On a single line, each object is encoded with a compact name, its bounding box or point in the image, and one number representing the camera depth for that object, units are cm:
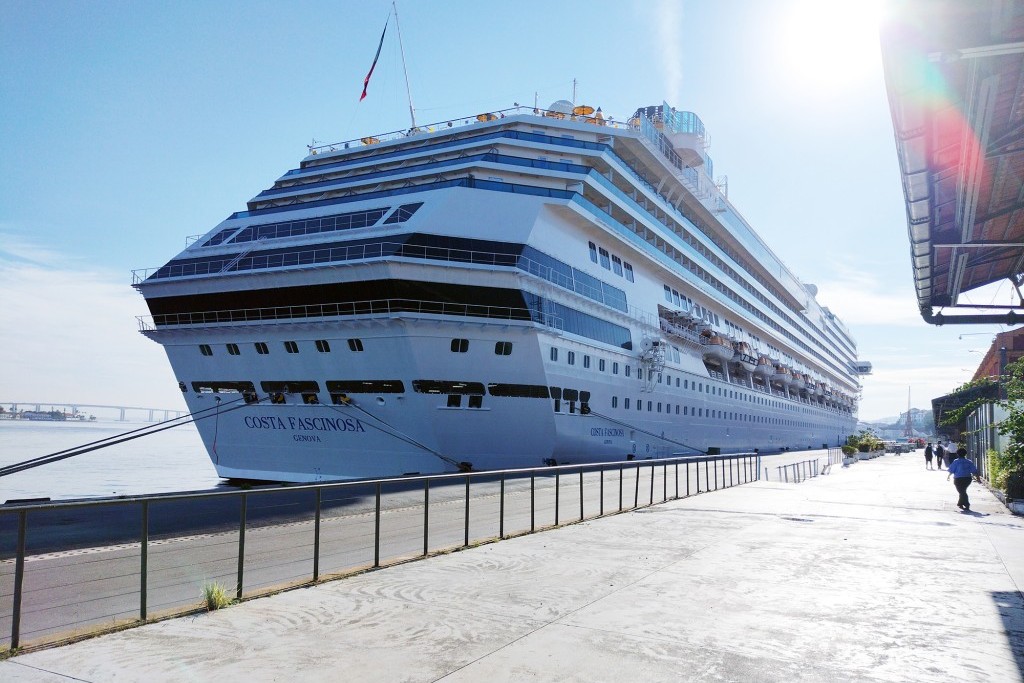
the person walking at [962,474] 1576
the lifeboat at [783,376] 6394
